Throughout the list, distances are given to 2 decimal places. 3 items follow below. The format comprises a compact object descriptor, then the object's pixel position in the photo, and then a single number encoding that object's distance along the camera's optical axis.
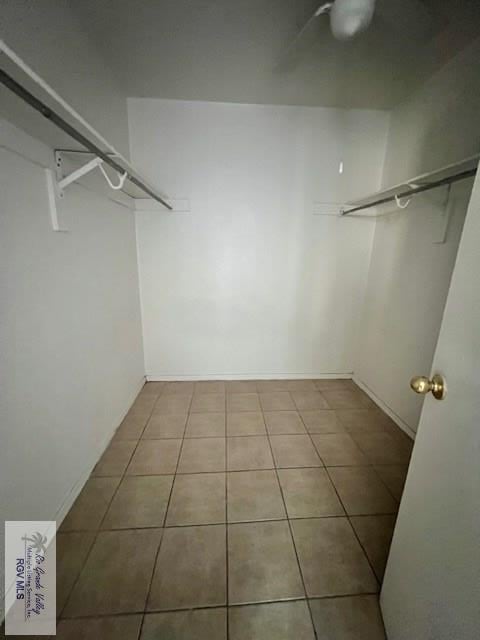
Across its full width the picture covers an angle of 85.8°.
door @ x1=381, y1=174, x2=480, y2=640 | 0.55
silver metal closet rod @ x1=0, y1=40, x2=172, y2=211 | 0.64
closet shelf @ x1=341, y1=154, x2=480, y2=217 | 1.26
